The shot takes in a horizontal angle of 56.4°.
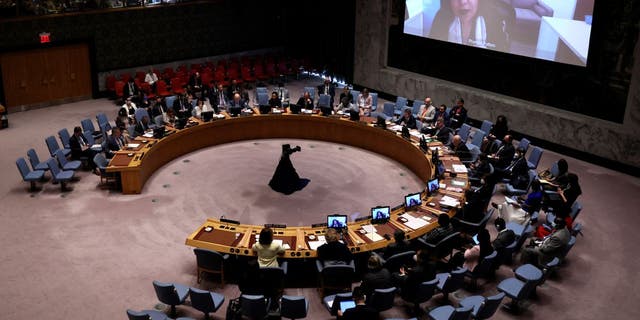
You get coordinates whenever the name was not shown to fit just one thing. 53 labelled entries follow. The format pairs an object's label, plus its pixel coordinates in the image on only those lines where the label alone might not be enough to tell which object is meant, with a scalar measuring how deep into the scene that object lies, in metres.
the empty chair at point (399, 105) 17.28
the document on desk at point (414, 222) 10.18
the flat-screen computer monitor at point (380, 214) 10.31
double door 18.47
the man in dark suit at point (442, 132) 14.47
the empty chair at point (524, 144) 13.71
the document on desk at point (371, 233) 9.84
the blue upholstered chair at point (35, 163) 13.38
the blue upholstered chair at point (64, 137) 14.64
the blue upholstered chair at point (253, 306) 8.18
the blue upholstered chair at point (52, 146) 13.95
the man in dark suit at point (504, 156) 13.21
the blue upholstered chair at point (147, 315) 7.61
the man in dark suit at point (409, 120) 15.52
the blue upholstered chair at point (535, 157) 13.46
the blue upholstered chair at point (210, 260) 9.46
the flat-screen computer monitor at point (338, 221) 10.07
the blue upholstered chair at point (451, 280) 8.98
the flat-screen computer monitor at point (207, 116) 15.60
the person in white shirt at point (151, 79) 20.09
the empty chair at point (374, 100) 17.44
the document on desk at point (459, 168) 12.49
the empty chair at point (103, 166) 13.09
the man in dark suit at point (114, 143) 14.02
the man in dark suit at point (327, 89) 18.65
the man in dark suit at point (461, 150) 13.59
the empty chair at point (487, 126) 15.04
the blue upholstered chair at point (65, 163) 13.49
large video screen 14.86
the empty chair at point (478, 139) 14.43
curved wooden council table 9.77
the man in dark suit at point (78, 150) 13.91
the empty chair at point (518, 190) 12.59
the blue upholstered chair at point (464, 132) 14.74
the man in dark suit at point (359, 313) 7.18
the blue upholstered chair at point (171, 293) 8.48
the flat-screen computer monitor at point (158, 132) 14.40
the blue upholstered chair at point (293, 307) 8.23
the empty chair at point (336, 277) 9.04
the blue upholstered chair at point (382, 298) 8.27
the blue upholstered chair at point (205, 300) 8.37
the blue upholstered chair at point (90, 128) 15.45
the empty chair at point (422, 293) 8.70
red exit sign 18.58
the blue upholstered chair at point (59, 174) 13.03
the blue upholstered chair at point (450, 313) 7.90
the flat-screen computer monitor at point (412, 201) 10.79
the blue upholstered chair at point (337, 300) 8.30
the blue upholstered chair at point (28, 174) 12.95
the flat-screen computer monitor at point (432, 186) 11.40
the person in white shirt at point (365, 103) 17.14
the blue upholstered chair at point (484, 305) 8.16
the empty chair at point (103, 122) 15.33
